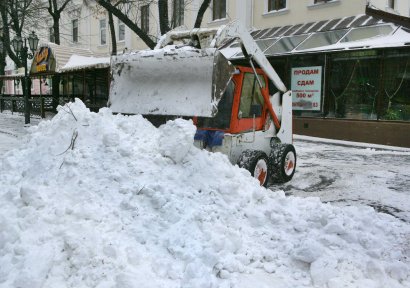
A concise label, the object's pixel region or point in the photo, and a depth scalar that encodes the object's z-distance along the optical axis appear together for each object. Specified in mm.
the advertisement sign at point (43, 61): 18953
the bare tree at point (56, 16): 22906
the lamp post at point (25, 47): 16859
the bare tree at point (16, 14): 23219
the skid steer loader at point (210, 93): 5664
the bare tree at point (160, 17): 12109
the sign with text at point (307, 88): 13669
